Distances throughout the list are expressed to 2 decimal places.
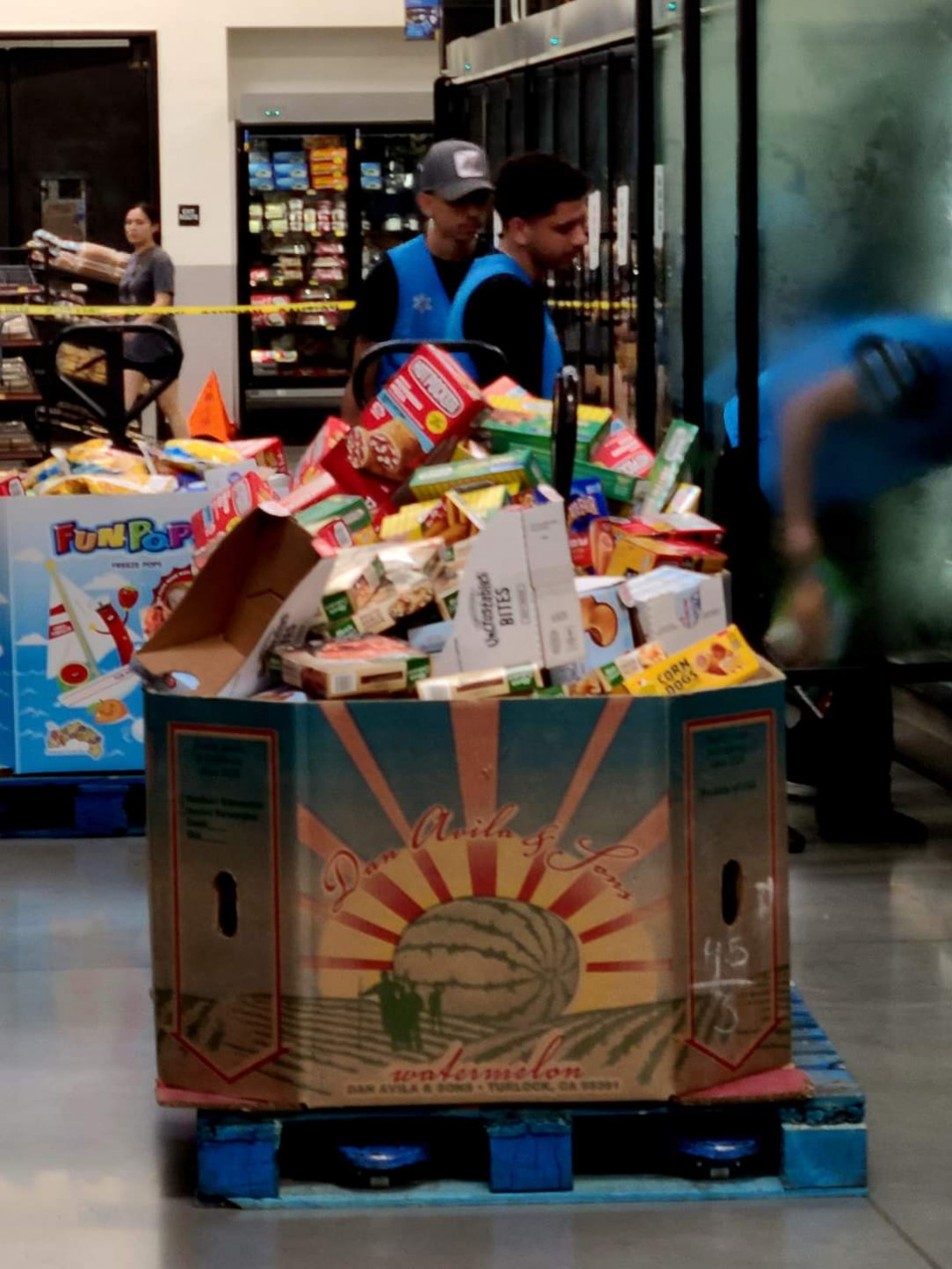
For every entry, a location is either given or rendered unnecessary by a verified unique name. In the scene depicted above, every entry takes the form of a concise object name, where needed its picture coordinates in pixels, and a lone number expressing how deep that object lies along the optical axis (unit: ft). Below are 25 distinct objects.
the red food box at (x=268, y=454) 41.09
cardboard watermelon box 21.15
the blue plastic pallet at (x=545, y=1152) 21.54
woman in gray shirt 105.09
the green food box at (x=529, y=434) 27.09
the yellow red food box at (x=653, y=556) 25.23
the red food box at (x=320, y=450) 28.99
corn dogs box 22.13
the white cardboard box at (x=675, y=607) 23.58
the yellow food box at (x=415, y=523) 25.20
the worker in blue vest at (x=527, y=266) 35.81
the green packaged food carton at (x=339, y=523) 25.32
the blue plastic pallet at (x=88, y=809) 38.86
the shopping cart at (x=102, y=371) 48.93
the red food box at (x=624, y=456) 27.81
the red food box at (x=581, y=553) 26.02
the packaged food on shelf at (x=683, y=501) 27.27
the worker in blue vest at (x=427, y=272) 39.83
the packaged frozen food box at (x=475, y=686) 21.53
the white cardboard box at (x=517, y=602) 22.27
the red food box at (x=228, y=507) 27.96
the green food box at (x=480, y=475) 25.72
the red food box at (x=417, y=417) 27.12
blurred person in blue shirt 38.24
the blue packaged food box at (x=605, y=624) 23.66
